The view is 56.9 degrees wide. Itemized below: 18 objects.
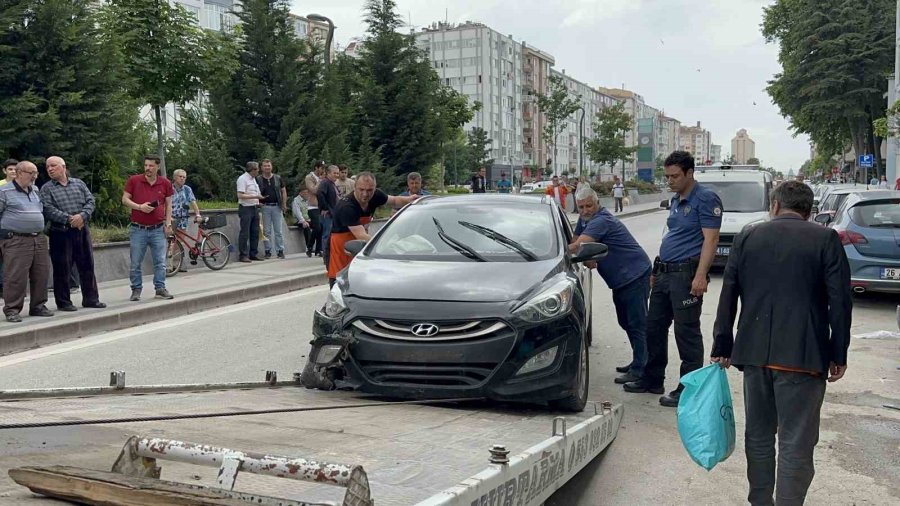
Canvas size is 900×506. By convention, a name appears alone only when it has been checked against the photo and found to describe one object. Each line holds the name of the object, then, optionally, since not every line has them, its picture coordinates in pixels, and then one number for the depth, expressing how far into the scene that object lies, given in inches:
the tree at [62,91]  533.0
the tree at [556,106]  2753.4
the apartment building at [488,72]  4569.4
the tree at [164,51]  653.3
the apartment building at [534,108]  4958.2
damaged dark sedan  199.2
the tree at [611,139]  2881.4
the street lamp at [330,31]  875.4
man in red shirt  431.8
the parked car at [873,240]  451.2
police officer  256.1
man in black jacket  160.9
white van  589.0
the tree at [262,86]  837.8
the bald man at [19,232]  381.7
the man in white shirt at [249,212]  636.7
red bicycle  578.2
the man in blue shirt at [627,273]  287.0
